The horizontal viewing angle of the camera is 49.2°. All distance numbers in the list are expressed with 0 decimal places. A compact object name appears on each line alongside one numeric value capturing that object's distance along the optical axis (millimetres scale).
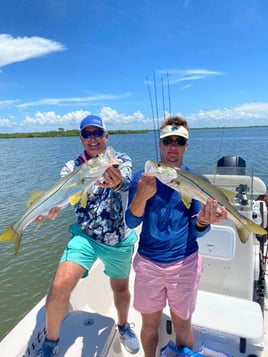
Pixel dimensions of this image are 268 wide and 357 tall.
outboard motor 6012
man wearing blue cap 2531
